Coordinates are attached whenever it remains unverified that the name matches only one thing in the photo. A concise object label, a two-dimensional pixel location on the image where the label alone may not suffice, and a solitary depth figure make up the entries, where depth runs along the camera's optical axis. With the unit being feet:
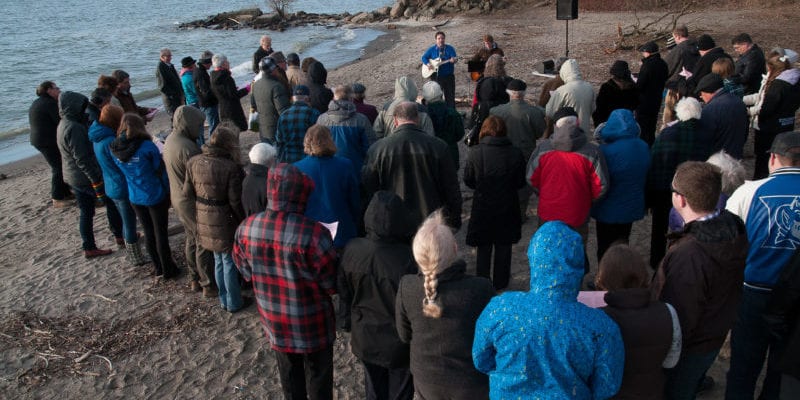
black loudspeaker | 44.98
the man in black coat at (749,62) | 24.89
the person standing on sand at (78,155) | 19.66
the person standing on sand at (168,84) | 32.86
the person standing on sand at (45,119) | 23.90
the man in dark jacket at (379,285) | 9.80
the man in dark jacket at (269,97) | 24.81
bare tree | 137.69
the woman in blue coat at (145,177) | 17.22
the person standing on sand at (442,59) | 34.35
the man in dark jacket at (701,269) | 9.20
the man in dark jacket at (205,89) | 31.07
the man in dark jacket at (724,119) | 18.44
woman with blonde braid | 8.39
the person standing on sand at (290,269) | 10.69
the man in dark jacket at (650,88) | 25.88
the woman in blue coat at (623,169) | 15.31
